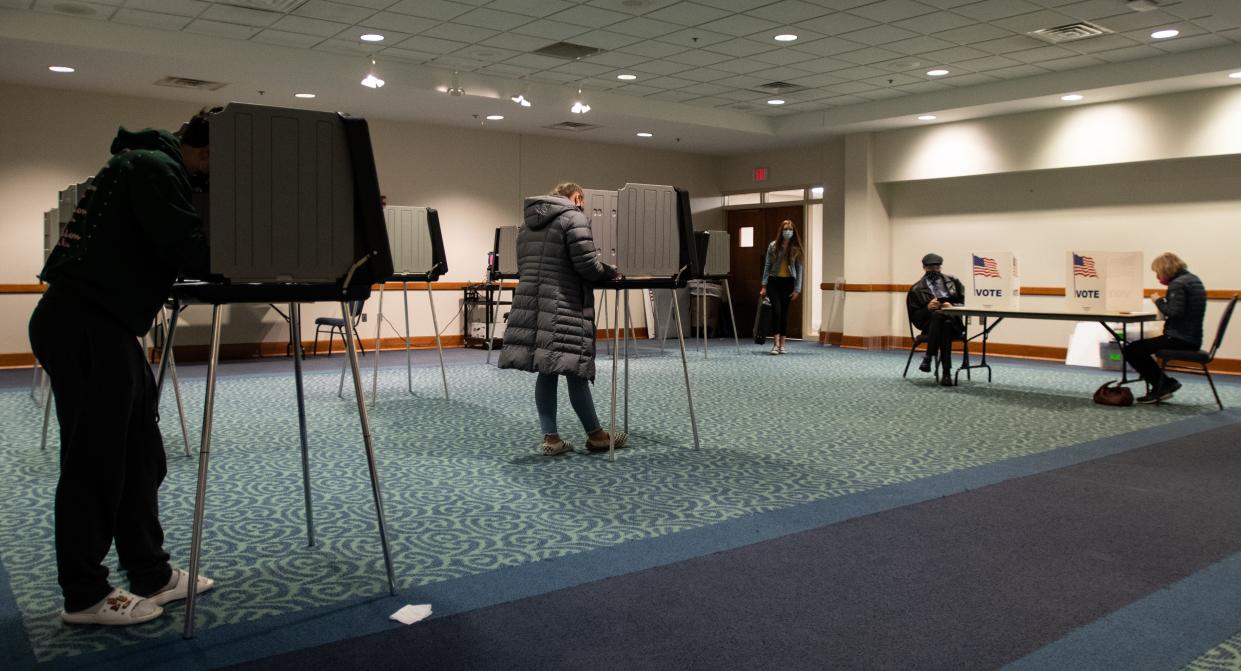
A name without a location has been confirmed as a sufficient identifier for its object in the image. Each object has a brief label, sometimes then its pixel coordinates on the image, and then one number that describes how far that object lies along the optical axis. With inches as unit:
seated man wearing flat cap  358.9
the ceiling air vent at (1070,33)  333.7
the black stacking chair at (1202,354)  282.5
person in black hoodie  101.7
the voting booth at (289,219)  104.0
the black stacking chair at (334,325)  378.5
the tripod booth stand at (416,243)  290.4
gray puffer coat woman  196.4
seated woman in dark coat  287.1
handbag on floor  291.6
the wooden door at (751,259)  589.3
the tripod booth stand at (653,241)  207.8
